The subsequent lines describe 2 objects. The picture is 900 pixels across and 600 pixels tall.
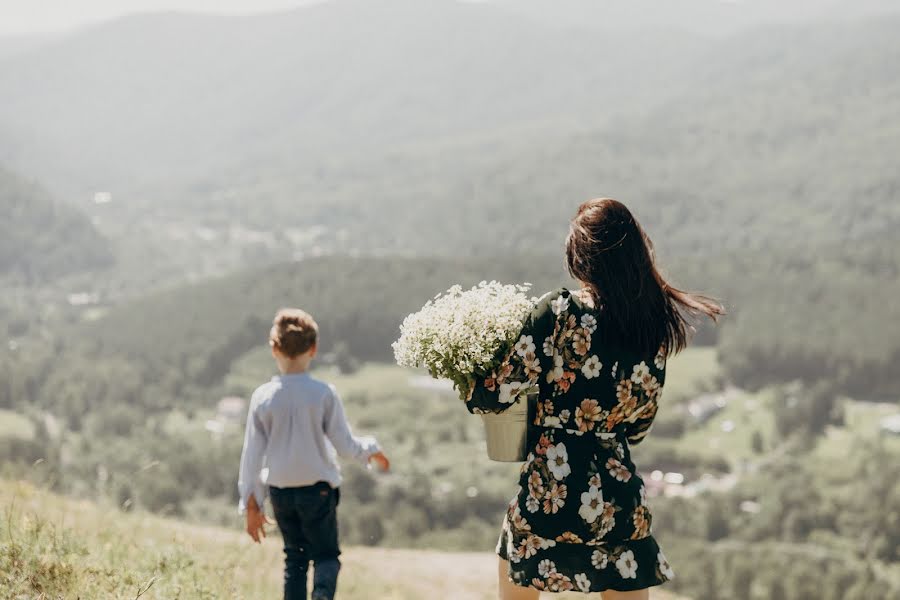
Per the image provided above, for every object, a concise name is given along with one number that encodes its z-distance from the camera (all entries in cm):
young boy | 557
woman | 429
